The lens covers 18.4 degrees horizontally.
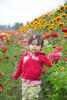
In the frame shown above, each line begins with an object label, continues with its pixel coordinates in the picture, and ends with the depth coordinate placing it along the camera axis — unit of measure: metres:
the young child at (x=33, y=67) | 1.95
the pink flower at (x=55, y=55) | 1.80
